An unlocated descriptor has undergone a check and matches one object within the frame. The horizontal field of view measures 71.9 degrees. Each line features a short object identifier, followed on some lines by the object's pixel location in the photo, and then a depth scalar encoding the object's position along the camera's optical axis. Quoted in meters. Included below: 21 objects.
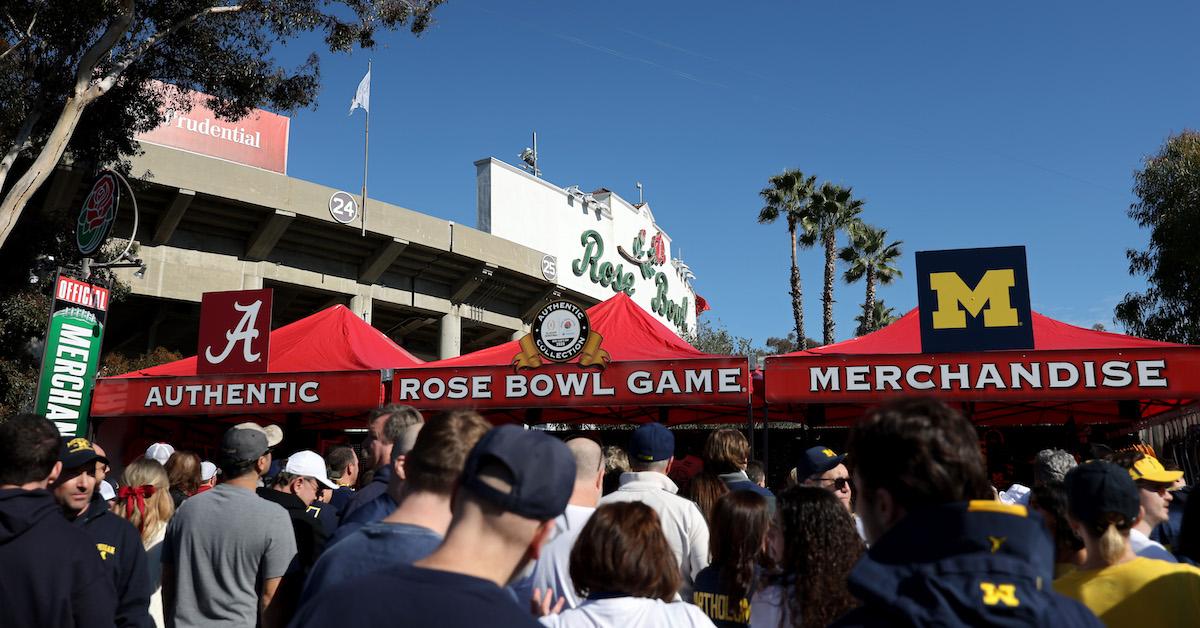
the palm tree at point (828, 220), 31.14
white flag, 26.38
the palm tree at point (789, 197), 31.16
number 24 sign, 24.22
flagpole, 24.84
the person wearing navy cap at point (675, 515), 4.04
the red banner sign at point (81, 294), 12.59
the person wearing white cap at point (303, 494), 4.33
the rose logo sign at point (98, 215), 14.31
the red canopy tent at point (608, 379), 10.62
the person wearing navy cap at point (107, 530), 3.53
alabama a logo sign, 12.68
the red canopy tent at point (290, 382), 11.98
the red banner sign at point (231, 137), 28.70
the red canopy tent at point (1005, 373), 9.30
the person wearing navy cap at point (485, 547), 1.44
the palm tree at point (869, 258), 33.25
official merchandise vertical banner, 12.52
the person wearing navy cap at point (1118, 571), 2.54
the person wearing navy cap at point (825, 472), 4.66
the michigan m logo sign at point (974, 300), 9.94
